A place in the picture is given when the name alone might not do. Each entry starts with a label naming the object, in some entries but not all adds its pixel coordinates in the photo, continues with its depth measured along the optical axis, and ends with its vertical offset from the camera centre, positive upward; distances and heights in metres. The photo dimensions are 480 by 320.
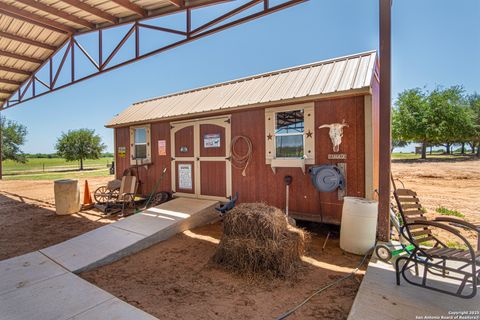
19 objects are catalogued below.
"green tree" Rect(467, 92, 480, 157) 24.12 +3.71
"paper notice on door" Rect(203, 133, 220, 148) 5.75 +0.38
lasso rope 5.21 -0.01
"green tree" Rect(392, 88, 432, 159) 22.70 +3.40
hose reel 4.11 -0.41
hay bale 2.98 -1.16
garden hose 2.21 -1.50
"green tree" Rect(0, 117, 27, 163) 26.11 +1.99
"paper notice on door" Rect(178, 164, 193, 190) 6.24 -0.55
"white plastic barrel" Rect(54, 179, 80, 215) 6.04 -1.00
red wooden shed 4.16 +0.45
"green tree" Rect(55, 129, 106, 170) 29.38 +1.41
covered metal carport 3.73 +2.68
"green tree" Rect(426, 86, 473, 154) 22.17 +3.32
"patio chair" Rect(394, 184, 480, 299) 2.16 -1.08
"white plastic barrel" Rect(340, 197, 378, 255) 3.51 -1.07
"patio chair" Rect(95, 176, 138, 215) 6.31 -1.14
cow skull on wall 4.24 +0.39
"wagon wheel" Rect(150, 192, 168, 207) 6.45 -1.16
